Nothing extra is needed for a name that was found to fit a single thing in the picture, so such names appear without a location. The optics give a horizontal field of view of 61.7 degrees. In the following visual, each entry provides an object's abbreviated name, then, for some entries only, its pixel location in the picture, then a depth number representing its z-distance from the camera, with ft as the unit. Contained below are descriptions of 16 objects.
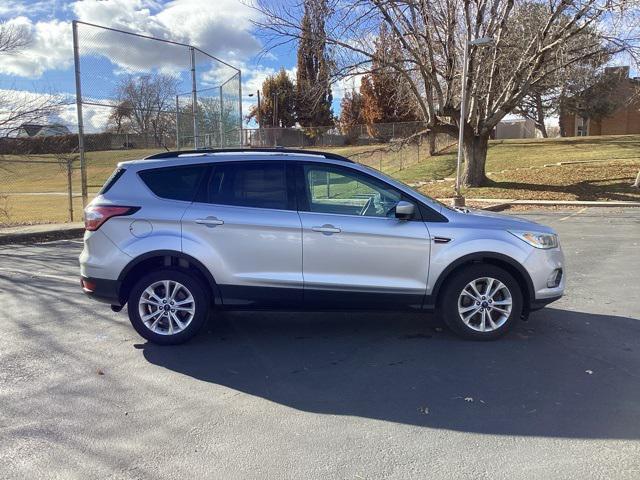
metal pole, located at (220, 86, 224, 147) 49.87
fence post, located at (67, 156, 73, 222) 44.81
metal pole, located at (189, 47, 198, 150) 45.06
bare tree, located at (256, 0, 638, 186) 56.59
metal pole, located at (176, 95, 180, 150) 46.52
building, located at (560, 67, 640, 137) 183.93
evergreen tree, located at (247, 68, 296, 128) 221.87
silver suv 15.96
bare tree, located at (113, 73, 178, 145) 42.50
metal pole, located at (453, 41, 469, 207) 54.40
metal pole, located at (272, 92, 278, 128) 220.23
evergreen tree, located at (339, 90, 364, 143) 180.55
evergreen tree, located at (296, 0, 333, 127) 54.29
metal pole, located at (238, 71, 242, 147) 52.34
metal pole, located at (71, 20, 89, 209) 36.94
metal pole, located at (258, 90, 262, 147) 215.92
